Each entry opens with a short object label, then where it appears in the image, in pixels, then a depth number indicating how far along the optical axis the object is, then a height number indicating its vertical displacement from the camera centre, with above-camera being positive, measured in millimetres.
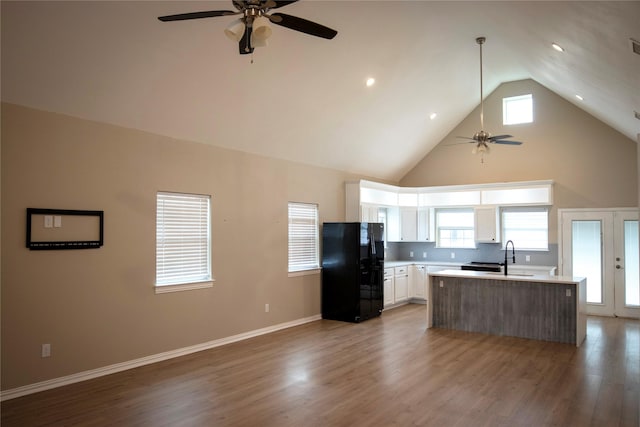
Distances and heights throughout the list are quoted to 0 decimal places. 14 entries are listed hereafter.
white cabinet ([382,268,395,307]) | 8133 -1084
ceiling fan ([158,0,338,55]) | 2684 +1363
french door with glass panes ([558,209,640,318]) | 7594 -456
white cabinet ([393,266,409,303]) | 8516 -1065
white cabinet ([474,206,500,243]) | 8594 +112
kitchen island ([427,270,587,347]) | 5859 -1081
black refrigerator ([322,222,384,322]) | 7148 -674
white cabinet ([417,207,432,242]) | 9398 +123
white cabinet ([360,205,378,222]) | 8094 +339
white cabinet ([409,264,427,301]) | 9062 -1061
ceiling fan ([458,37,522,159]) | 6320 +1331
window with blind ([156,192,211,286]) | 5234 -100
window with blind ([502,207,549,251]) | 8414 +70
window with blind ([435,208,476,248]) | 9172 +56
